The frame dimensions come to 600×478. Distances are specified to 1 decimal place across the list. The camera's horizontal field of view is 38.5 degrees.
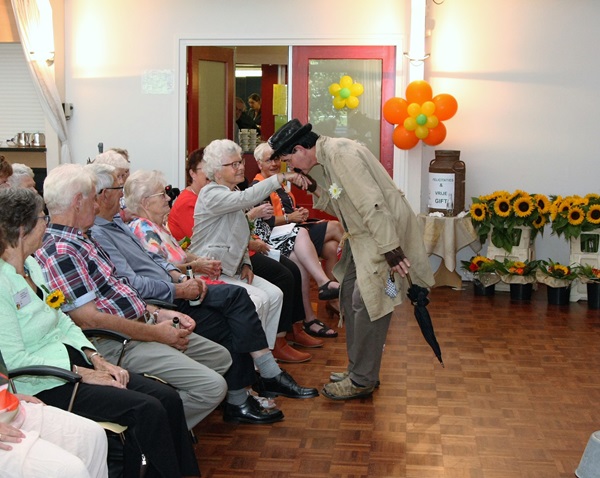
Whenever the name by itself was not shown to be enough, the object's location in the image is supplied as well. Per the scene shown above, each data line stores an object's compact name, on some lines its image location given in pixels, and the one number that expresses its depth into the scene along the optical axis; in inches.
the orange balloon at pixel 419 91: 316.8
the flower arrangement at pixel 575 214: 287.3
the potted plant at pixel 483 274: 302.5
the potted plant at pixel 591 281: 283.9
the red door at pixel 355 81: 344.5
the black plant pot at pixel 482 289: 306.2
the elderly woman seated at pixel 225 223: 188.1
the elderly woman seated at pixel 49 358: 113.2
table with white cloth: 310.2
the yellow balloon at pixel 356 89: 343.3
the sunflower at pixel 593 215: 285.7
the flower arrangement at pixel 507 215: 297.3
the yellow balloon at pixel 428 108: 313.1
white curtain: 343.3
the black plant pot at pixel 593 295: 283.7
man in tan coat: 170.2
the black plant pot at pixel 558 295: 289.7
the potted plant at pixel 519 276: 296.5
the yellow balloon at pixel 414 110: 315.9
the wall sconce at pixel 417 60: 325.1
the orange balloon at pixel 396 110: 321.1
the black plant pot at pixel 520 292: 298.5
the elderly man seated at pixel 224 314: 156.9
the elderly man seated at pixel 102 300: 129.0
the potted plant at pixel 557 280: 287.1
